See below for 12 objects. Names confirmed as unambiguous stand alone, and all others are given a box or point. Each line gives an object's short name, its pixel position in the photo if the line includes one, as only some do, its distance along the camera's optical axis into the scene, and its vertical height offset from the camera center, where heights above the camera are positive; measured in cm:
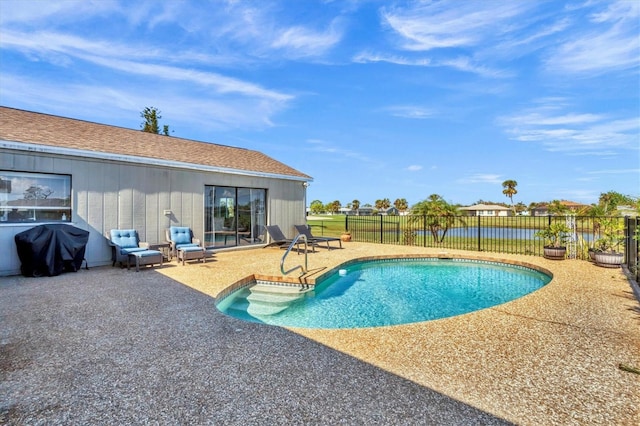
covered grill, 690 -73
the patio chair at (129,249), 779 -83
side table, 905 -92
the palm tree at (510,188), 5609 +478
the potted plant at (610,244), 812 -76
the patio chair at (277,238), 1130 -77
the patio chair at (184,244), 856 -81
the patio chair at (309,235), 1114 -70
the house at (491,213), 4859 +73
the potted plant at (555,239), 934 -70
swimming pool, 550 -167
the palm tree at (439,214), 1833 +10
